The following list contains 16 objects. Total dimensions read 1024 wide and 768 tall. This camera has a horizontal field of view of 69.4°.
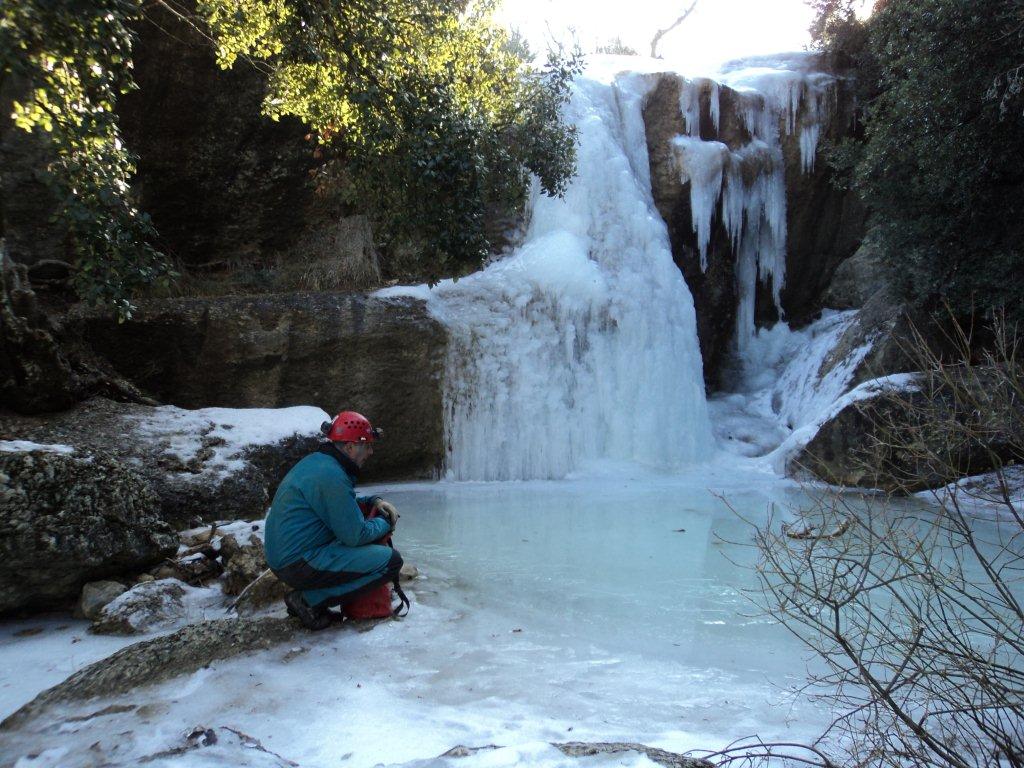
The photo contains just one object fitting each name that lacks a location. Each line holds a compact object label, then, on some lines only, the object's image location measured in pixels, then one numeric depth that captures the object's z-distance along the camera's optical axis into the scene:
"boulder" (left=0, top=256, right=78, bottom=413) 5.48
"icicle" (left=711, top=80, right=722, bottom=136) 13.66
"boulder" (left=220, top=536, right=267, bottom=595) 4.23
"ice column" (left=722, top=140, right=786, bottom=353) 13.73
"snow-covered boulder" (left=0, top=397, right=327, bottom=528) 5.38
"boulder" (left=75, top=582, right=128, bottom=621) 3.80
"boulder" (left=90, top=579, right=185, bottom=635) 3.63
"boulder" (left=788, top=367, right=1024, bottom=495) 8.45
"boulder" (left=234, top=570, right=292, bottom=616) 4.00
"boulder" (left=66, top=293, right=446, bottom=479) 8.71
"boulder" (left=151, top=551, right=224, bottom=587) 4.28
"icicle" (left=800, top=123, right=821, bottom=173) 14.22
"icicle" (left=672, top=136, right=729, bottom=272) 13.18
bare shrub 2.01
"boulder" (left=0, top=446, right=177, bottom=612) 3.62
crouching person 3.51
